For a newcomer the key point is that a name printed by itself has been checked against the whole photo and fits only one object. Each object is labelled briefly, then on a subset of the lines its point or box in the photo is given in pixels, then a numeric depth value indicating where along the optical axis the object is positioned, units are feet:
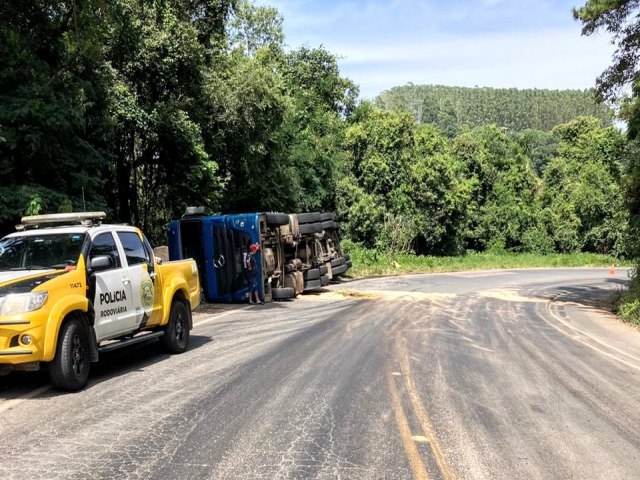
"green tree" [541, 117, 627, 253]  194.90
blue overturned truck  57.06
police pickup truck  21.21
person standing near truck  57.06
